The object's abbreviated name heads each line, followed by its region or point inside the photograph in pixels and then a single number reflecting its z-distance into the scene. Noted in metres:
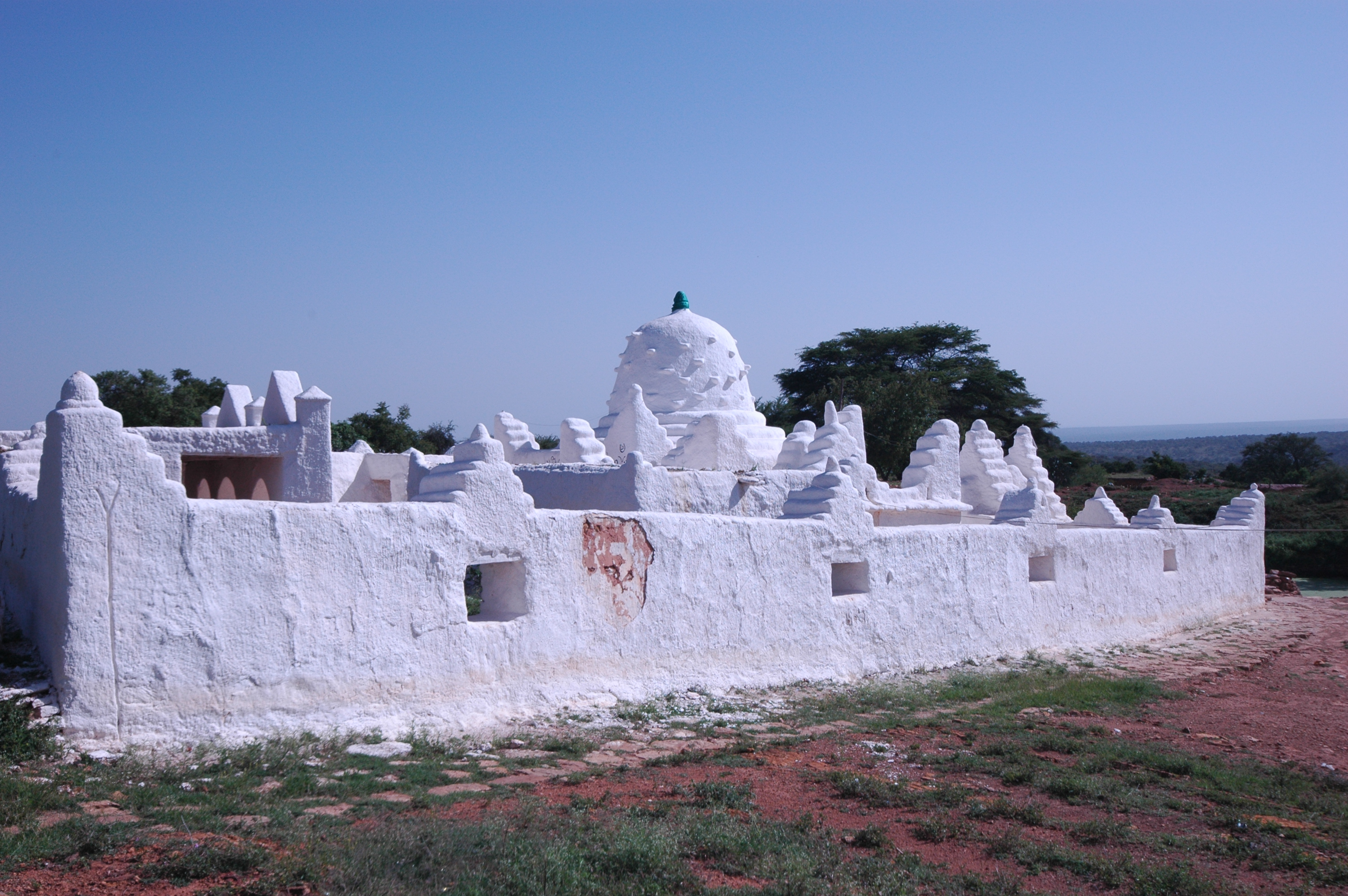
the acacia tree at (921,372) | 35.16
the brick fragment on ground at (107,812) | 5.22
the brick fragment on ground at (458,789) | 6.21
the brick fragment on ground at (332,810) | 5.66
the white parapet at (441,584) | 6.50
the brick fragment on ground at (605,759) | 7.16
